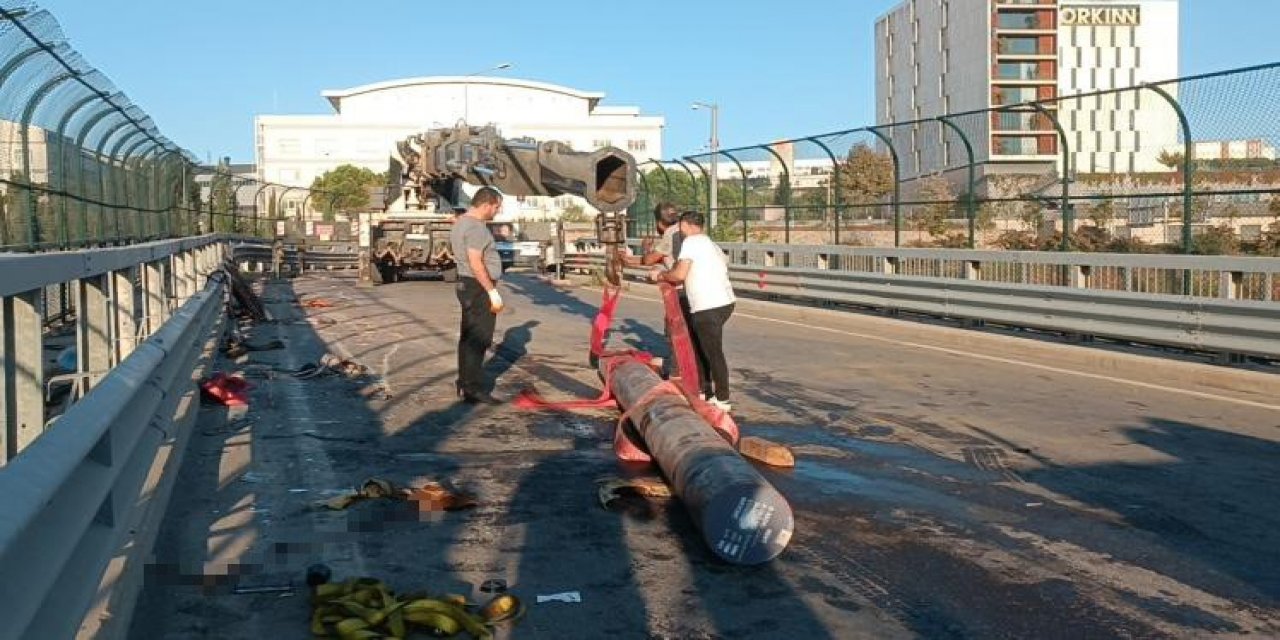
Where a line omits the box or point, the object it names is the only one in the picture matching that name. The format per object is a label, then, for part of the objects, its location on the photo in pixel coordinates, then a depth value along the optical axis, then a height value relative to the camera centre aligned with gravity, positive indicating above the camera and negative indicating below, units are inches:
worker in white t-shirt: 403.2 -23.3
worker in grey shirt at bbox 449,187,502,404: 424.5 -24.3
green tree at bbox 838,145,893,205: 864.2 +26.8
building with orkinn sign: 2992.1 +391.9
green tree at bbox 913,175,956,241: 780.0 +4.2
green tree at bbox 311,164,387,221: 3602.4 +123.1
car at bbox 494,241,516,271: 1250.0 -30.5
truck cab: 1071.0 -15.5
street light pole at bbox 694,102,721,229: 1107.3 +25.5
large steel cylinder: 231.8 -50.3
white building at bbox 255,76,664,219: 4259.4 +334.7
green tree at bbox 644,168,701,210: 1160.8 +27.1
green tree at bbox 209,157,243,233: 1267.3 +25.9
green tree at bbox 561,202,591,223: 2657.5 +16.5
